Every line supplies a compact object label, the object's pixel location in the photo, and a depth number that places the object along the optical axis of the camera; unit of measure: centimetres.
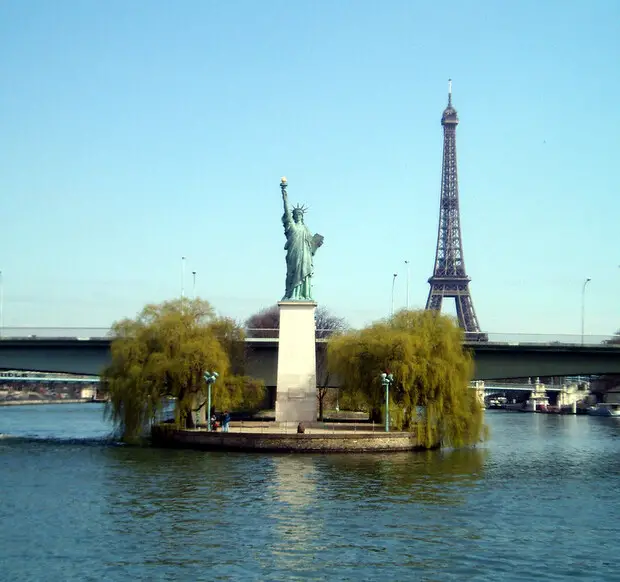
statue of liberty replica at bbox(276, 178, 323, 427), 5791
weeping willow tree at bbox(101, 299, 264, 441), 5441
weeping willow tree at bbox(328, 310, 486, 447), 5447
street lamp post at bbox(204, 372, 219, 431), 5228
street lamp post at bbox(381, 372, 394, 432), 5283
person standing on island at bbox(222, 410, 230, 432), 5531
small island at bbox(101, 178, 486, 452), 5322
